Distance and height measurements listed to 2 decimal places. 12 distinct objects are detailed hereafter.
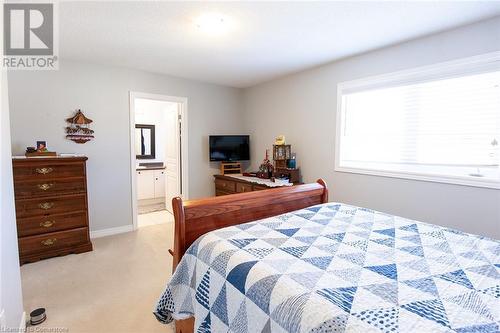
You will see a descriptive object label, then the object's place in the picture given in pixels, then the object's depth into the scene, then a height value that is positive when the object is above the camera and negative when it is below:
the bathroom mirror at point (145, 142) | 5.53 +0.14
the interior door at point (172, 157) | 4.39 -0.16
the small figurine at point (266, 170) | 3.90 -0.33
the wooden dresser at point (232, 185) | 3.60 -0.57
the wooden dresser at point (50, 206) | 2.66 -0.66
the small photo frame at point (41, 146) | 2.86 +0.01
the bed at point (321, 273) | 0.84 -0.53
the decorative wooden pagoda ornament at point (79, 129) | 3.20 +0.25
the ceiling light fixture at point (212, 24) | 2.10 +1.11
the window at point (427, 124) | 2.19 +0.28
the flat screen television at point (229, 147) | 4.35 +0.03
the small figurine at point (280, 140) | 3.74 +0.14
